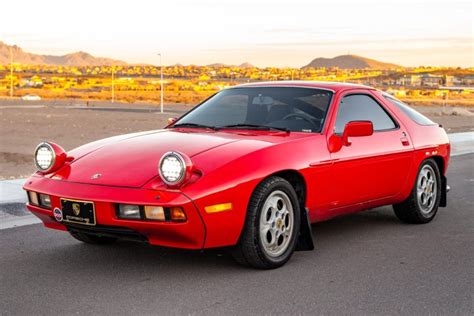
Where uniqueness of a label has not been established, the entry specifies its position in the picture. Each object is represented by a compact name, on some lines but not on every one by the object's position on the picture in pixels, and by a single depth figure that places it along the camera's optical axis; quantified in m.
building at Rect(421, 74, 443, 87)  166.55
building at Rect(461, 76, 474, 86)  125.88
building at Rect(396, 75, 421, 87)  175.12
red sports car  5.27
